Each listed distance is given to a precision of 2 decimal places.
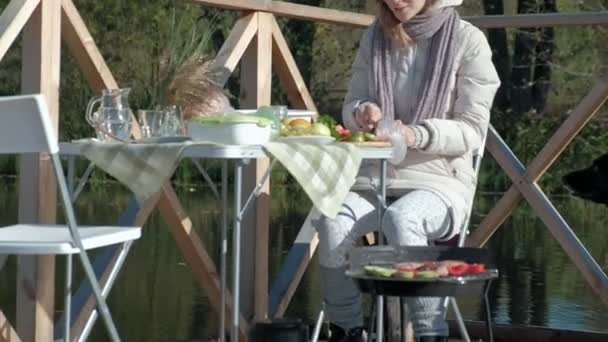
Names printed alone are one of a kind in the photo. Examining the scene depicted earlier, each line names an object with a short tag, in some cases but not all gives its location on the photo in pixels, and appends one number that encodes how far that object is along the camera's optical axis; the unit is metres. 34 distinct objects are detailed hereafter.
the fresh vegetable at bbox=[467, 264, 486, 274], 4.37
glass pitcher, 4.77
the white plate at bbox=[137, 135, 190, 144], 4.72
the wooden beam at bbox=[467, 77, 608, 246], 6.37
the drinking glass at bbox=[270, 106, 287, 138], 4.85
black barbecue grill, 4.21
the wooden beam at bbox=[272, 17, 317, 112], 6.25
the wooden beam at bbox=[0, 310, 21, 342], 4.86
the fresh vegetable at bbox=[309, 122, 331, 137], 4.87
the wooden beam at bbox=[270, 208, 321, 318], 6.32
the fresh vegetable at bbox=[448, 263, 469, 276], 4.34
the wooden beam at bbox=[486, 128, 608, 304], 6.32
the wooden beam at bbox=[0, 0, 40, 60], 4.77
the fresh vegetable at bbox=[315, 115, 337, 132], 5.12
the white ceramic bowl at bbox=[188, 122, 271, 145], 4.57
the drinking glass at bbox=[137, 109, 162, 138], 4.85
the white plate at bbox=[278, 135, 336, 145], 4.76
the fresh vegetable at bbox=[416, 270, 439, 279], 4.23
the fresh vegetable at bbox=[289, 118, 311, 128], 4.95
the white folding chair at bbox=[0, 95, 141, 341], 4.00
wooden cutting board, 4.84
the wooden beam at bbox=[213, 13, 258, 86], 5.79
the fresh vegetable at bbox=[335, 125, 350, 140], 5.04
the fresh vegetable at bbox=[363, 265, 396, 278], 4.26
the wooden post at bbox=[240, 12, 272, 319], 6.09
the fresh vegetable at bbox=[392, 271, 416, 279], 4.22
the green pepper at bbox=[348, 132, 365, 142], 4.90
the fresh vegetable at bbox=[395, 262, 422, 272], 4.38
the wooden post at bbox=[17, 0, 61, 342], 4.93
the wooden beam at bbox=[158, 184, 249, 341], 5.72
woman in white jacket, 5.08
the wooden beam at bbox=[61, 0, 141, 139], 5.11
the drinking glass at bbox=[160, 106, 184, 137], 4.85
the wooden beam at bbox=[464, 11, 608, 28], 6.29
